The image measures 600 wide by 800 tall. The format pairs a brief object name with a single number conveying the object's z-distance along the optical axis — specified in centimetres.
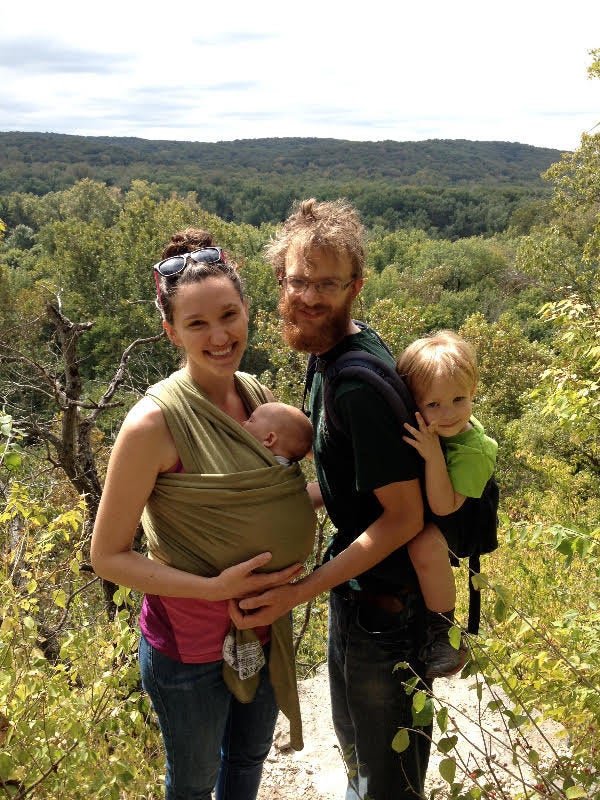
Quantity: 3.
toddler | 179
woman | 174
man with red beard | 180
